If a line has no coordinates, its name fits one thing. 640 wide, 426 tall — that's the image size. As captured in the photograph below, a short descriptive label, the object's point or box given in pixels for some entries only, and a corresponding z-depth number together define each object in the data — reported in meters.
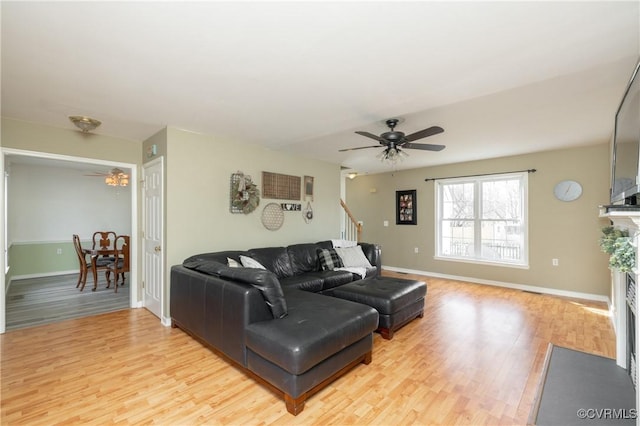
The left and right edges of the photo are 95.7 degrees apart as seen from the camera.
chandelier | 5.24
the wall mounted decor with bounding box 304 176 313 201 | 5.16
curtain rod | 4.98
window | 5.25
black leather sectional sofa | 1.91
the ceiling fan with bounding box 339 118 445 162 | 3.03
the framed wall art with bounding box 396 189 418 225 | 6.54
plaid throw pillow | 4.42
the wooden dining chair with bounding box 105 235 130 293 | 4.88
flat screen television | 1.79
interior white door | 3.56
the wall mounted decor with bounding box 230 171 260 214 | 4.04
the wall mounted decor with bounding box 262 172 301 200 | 4.48
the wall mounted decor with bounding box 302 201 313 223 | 5.15
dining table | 4.82
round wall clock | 4.61
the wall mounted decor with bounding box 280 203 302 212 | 4.76
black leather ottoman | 3.04
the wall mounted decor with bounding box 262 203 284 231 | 4.48
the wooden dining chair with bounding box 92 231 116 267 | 5.14
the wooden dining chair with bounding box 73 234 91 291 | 4.90
